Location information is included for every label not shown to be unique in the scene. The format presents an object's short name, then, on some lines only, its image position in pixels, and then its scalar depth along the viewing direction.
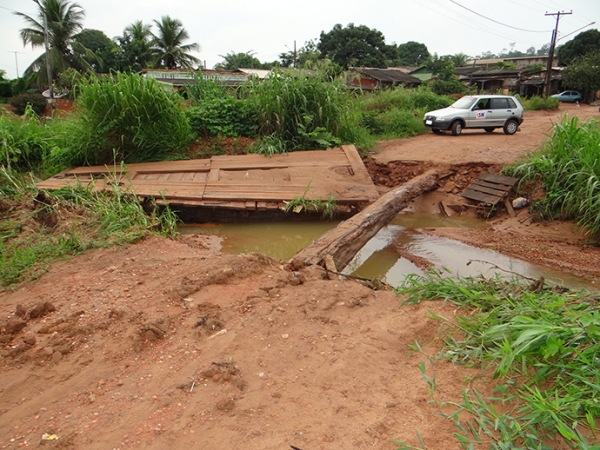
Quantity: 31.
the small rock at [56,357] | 2.69
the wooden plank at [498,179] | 7.96
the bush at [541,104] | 23.73
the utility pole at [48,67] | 19.31
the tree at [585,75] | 27.75
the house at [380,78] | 30.61
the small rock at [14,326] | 3.03
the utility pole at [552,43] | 25.91
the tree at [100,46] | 30.15
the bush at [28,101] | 20.42
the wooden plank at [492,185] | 7.95
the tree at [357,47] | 37.28
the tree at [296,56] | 26.59
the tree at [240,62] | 39.38
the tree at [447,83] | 27.81
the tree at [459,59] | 49.52
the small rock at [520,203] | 7.58
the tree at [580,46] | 33.62
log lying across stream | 4.37
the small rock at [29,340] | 2.85
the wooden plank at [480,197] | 7.86
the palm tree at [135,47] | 31.20
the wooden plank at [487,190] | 7.88
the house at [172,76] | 18.41
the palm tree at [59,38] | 25.58
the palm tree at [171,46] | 31.02
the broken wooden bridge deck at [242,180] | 6.88
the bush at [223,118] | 9.39
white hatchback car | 13.27
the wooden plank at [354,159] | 8.08
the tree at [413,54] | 60.12
